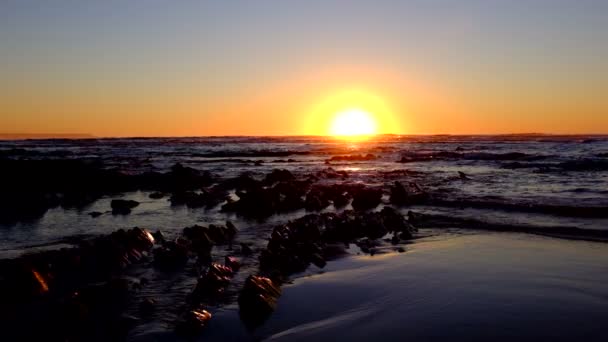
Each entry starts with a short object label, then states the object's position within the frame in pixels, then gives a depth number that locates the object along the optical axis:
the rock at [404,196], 19.56
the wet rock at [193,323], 6.31
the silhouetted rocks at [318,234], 9.84
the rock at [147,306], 7.16
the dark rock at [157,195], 21.63
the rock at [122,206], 17.33
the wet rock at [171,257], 9.82
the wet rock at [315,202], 18.49
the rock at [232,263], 9.44
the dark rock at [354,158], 54.12
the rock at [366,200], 18.44
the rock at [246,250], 10.94
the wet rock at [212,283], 7.84
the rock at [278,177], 28.81
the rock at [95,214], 16.52
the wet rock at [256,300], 6.90
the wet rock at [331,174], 31.31
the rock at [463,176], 28.69
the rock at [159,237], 12.02
